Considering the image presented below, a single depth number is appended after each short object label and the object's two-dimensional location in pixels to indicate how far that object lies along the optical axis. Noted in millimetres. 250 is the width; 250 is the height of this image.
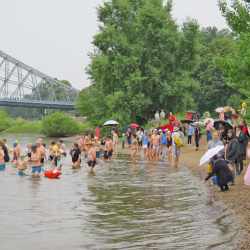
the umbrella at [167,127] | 22906
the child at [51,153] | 19625
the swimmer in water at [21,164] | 15422
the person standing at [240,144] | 12984
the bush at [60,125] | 64875
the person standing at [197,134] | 24109
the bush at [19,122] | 82938
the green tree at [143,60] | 37781
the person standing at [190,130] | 26788
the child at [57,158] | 16586
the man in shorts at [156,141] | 19312
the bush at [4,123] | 83938
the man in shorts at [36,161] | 14195
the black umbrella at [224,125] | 17281
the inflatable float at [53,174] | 14664
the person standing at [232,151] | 12117
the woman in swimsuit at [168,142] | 19297
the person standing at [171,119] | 30656
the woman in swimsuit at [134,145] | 19775
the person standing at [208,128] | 25453
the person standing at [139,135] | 29603
